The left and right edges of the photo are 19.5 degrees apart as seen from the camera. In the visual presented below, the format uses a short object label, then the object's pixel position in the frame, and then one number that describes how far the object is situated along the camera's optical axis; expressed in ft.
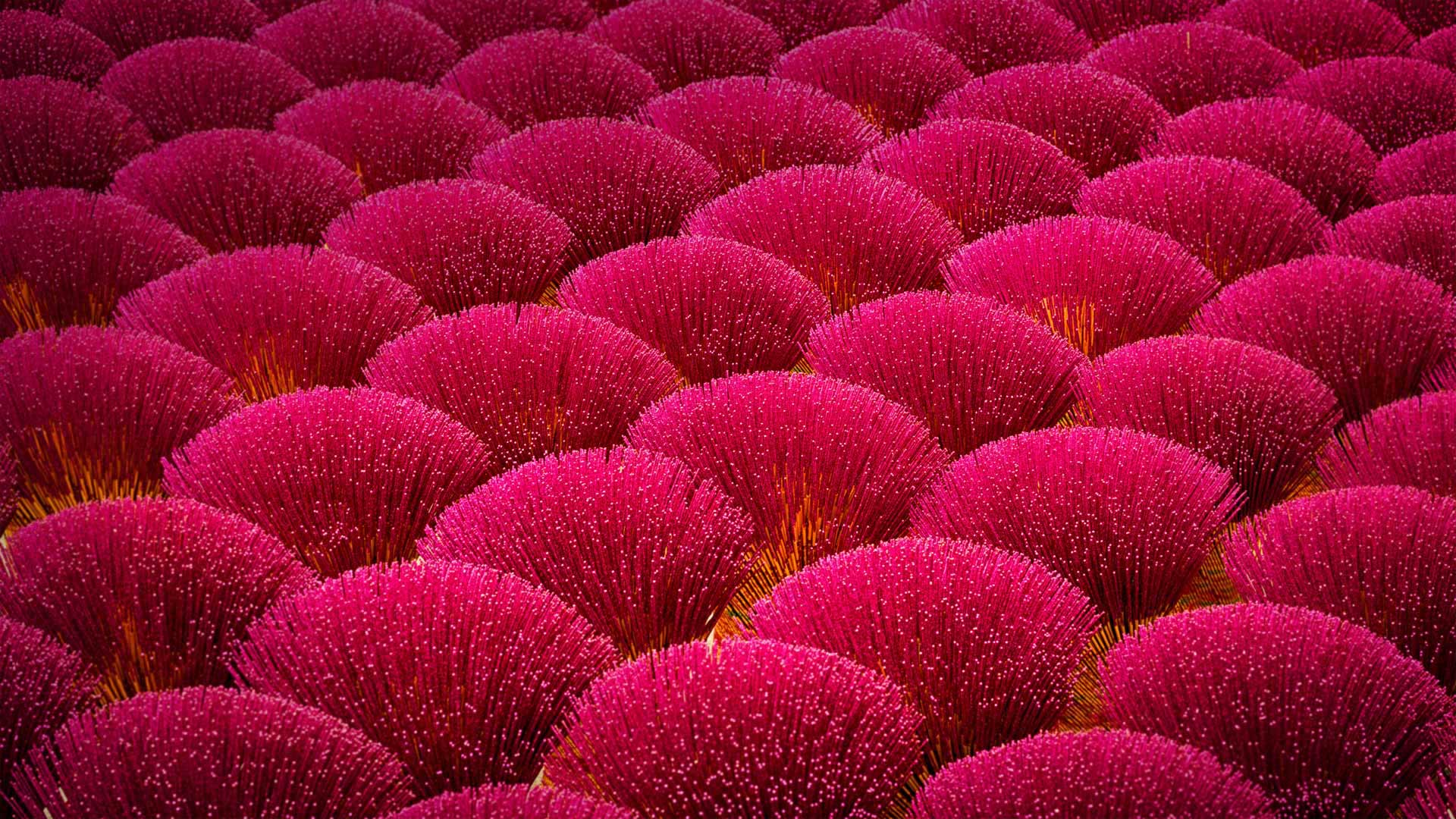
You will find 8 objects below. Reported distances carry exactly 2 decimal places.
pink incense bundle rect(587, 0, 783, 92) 27.95
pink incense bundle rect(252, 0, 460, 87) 27.66
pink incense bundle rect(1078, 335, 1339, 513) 23.13
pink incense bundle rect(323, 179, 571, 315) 24.67
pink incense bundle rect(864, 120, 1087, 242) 25.59
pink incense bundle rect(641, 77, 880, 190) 26.21
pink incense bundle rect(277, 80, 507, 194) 26.14
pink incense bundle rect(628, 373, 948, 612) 22.66
